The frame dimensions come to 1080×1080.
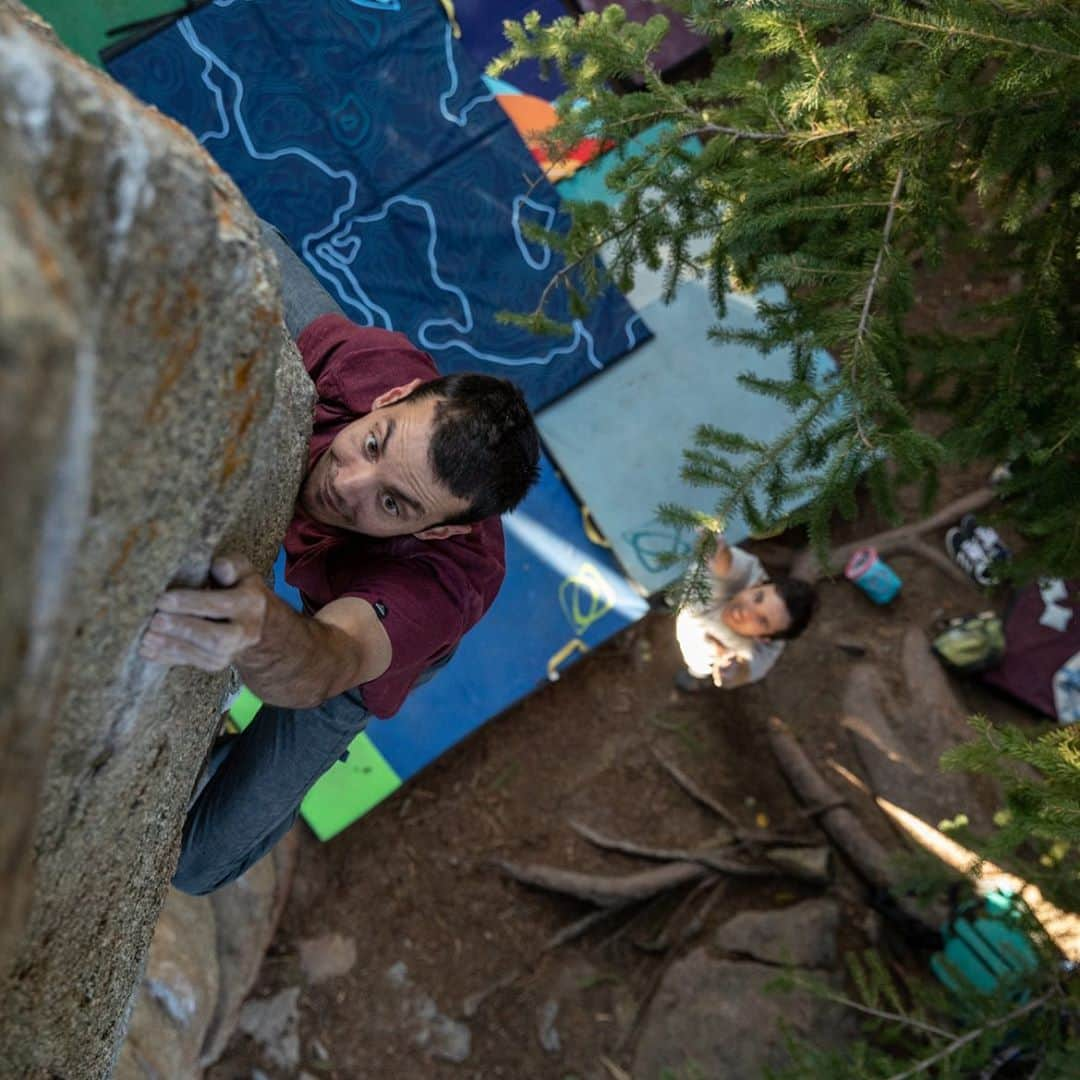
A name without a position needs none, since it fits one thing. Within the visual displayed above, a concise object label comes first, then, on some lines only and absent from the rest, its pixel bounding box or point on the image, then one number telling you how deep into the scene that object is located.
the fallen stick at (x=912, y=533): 5.88
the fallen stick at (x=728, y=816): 5.14
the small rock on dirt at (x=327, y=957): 4.66
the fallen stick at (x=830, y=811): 5.05
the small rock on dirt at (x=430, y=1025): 4.58
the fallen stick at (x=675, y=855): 5.00
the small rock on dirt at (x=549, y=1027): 4.64
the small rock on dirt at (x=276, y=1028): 4.43
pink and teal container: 5.75
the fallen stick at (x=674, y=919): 4.86
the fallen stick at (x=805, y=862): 4.99
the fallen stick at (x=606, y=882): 4.89
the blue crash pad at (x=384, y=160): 4.75
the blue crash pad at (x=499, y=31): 5.14
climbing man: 1.85
